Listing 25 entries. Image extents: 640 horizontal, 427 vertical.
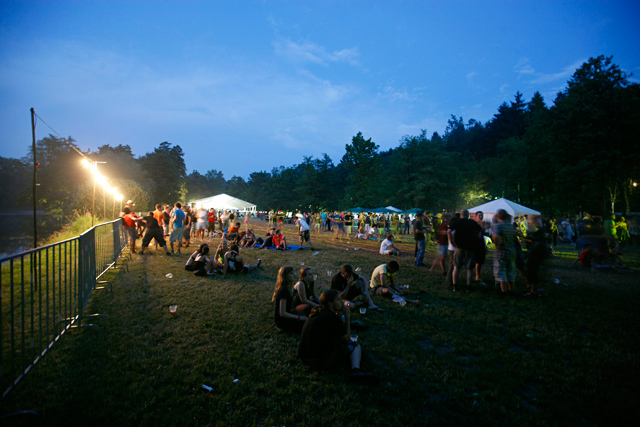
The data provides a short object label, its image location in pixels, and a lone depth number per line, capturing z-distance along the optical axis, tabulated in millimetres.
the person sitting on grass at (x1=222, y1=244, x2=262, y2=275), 8812
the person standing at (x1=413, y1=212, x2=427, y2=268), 10328
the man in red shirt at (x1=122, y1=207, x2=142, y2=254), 11429
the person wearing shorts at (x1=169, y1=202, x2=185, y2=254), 11488
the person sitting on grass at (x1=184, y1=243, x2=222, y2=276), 8469
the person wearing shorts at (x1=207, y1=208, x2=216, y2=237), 18080
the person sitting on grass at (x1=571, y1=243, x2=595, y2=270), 10348
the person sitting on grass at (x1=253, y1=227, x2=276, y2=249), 14406
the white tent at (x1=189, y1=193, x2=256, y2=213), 34106
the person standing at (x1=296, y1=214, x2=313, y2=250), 14000
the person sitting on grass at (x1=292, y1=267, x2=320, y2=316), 5006
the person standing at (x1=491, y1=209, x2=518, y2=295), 6793
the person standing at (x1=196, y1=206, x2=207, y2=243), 17047
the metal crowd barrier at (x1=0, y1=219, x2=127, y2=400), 2885
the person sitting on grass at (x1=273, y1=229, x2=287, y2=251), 13773
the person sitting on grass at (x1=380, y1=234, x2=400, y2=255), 12655
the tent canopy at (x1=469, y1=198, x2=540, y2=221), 22062
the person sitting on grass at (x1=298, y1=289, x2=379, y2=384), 3607
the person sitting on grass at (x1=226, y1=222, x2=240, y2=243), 13141
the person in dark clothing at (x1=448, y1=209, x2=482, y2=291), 7254
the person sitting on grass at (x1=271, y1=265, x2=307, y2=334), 4680
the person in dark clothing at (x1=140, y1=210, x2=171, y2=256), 11117
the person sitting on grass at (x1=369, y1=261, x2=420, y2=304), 6762
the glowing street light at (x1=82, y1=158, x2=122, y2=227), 17050
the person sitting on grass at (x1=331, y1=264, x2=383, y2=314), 5988
